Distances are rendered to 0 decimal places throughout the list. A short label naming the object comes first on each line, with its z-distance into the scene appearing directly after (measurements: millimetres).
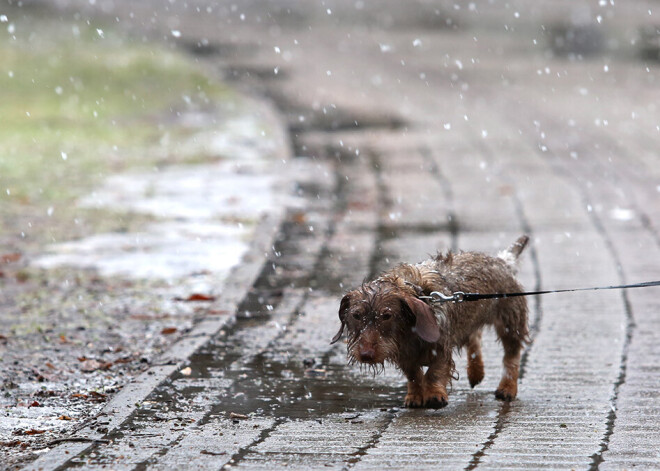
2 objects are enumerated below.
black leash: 13680
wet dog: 13305
